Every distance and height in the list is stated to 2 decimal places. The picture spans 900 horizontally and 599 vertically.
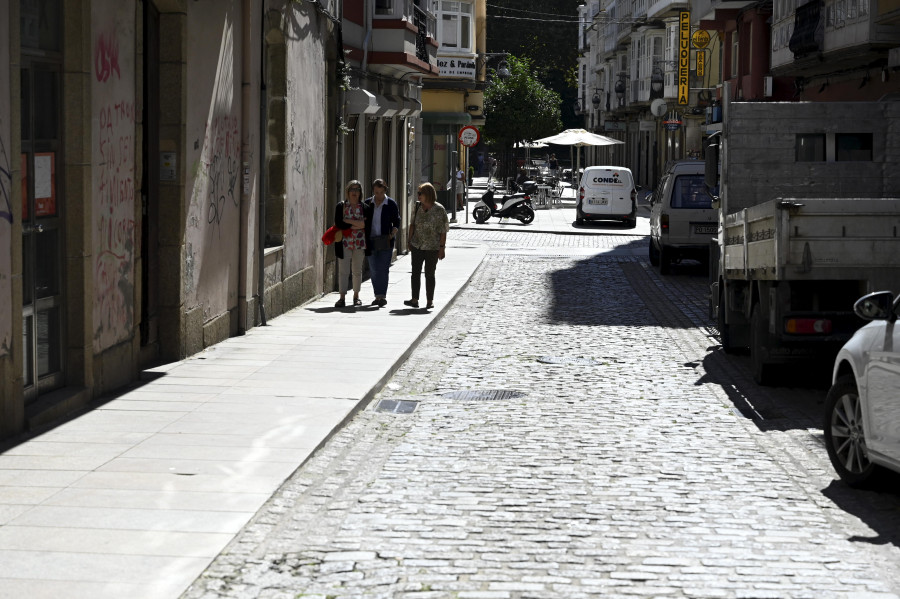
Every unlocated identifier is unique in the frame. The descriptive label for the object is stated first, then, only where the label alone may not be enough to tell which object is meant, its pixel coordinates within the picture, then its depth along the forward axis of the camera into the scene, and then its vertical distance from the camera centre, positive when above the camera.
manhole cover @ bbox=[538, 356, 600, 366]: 14.02 -1.74
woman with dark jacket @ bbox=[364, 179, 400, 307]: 18.52 -0.65
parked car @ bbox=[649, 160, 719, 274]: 25.30 -0.58
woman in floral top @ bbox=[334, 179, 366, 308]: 18.42 -0.61
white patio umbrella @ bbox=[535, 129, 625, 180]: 53.75 +1.60
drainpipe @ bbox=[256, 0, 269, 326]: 15.91 +0.17
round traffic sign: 43.38 +1.35
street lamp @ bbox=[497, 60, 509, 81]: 60.60 +4.58
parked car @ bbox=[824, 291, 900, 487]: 7.50 -1.18
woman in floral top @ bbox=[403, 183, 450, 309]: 18.56 -0.71
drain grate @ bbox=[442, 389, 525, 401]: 11.73 -1.74
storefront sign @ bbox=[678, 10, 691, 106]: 57.16 +5.17
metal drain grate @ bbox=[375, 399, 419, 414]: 11.08 -1.75
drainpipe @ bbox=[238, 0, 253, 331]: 15.21 +0.55
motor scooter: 44.78 -0.84
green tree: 104.81 +10.81
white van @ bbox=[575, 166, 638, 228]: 42.16 -0.38
